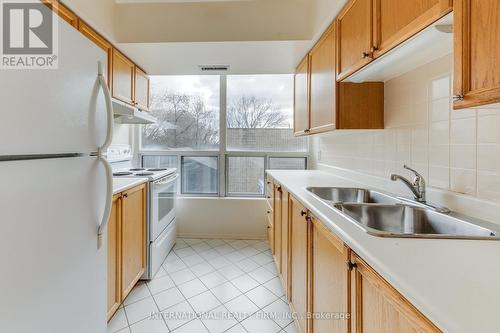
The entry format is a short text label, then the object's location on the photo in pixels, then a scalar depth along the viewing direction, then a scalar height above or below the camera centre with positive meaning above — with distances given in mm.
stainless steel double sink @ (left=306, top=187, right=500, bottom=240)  885 -262
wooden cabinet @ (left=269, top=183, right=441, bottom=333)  604 -452
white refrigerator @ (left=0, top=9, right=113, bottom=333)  674 -110
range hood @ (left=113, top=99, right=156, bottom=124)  2104 +465
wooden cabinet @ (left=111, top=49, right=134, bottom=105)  2182 +804
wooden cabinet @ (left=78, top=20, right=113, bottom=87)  1780 +987
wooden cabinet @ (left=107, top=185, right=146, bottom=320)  1638 -641
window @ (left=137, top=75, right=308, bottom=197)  3359 +407
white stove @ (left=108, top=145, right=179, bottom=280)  2227 -443
